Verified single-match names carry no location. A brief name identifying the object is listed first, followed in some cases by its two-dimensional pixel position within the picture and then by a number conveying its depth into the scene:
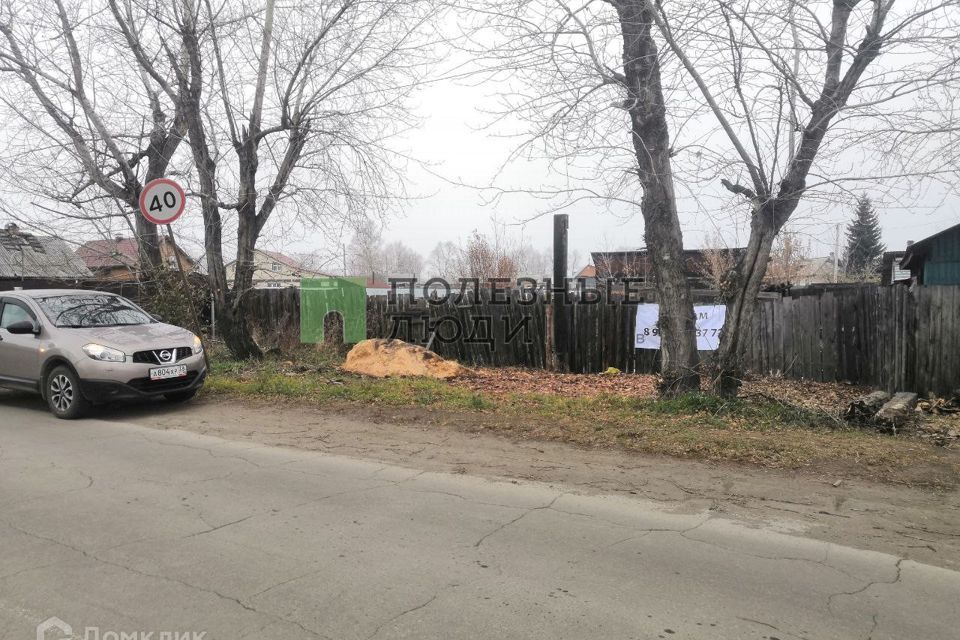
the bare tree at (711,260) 23.75
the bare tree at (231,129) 11.39
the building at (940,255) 16.12
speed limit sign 9.41
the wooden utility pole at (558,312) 13.16
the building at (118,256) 12.68
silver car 7.93
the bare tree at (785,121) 7.13
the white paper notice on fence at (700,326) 12.29
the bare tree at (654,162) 7.82
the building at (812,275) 27.72
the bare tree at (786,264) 22.64
